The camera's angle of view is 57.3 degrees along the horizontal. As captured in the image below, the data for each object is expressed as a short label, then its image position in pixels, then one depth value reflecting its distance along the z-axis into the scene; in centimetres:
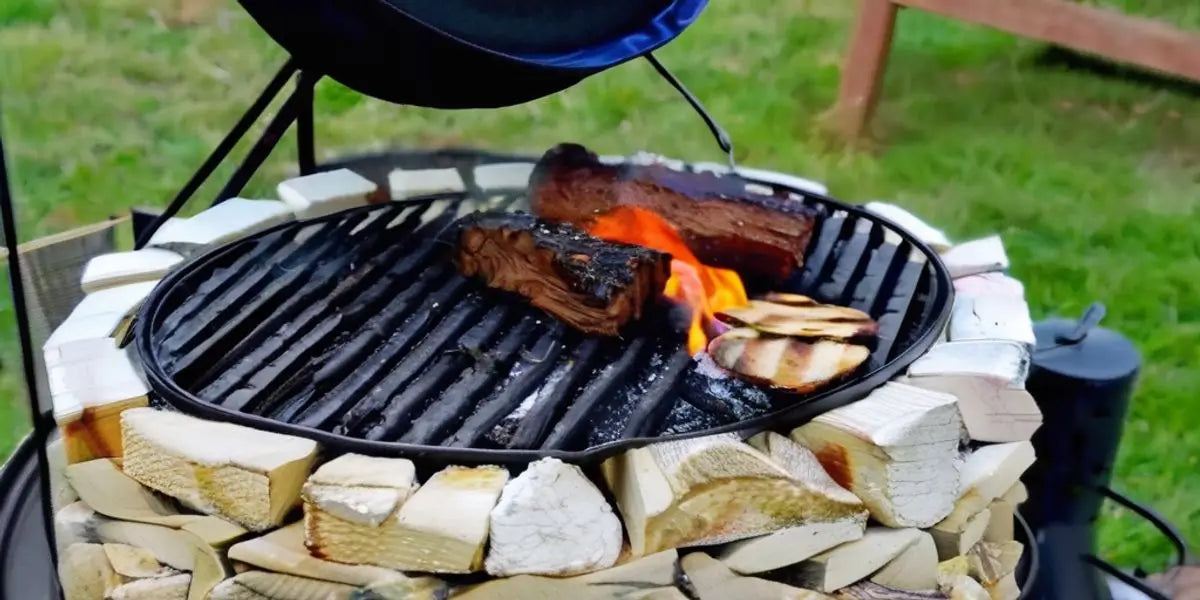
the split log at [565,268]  141
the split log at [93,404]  121
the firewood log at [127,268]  154
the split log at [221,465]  113
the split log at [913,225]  171
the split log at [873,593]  123
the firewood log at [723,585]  117
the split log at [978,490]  129
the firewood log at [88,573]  124
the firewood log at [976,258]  162
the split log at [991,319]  142
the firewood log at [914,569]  125
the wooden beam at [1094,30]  313
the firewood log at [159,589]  121
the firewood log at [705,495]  113
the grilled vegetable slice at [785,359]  129
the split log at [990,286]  155
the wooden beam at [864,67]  356
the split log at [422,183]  185
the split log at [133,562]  123
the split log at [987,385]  130
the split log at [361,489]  109
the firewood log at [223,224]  165
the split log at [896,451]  119
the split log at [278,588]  115
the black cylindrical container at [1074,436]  154
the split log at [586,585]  113
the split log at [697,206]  153
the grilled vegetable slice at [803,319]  138
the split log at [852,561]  121
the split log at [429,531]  109
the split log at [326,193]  177
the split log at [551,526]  110
